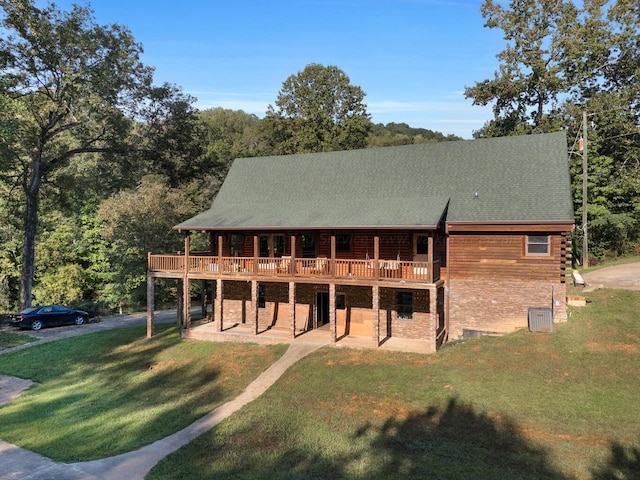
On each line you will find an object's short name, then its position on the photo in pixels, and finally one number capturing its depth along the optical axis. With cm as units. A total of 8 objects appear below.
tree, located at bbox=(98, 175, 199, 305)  3064
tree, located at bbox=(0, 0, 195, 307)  2634
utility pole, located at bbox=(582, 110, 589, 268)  2631
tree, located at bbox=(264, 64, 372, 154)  4456
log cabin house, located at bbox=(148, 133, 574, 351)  1769
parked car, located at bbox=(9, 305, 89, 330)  2488
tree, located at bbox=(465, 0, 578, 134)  3269
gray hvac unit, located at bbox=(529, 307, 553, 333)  1674
